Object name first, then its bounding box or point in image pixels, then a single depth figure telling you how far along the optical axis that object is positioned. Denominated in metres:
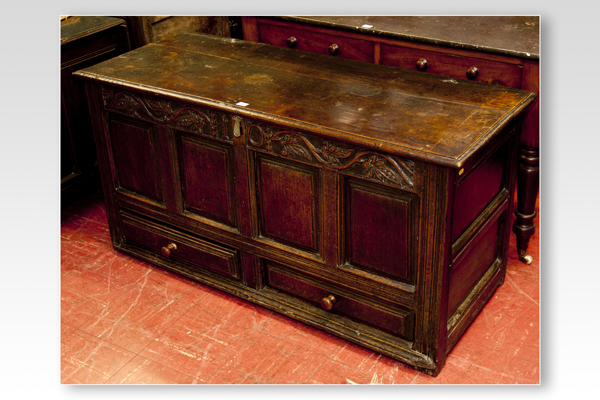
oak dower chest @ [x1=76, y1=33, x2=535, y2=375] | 2.44
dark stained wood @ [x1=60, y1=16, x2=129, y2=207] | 3.50
